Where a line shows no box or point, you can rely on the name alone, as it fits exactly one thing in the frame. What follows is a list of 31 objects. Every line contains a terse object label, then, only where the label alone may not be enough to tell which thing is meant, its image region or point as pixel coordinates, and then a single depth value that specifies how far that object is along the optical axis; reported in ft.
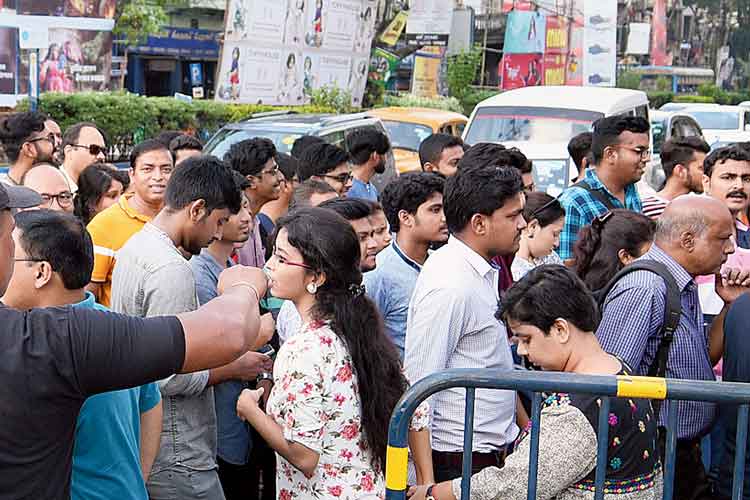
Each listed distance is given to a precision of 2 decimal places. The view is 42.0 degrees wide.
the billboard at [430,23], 89.20
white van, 44.34
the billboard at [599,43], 96.43
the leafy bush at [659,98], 125.02
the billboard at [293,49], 70.23
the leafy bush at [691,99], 127.32
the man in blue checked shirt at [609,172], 21.06
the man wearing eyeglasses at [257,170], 19.03
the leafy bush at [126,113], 57.26
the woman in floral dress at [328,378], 10.59
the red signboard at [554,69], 105.81
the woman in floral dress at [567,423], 9.41
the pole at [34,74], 40.72
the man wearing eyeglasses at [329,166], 21.42
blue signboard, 87.92
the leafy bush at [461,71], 98.99
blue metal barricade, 8.80
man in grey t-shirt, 11.75
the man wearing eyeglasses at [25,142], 20.94
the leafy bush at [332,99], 75.80
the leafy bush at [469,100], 99.44
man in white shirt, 12.22
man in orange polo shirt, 15.51
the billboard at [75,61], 60.29
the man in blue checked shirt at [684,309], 12.37
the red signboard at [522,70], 105.91
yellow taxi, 47.03
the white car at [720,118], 76.33
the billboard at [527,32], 105.91
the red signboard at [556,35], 107.55
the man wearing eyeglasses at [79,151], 21.90
